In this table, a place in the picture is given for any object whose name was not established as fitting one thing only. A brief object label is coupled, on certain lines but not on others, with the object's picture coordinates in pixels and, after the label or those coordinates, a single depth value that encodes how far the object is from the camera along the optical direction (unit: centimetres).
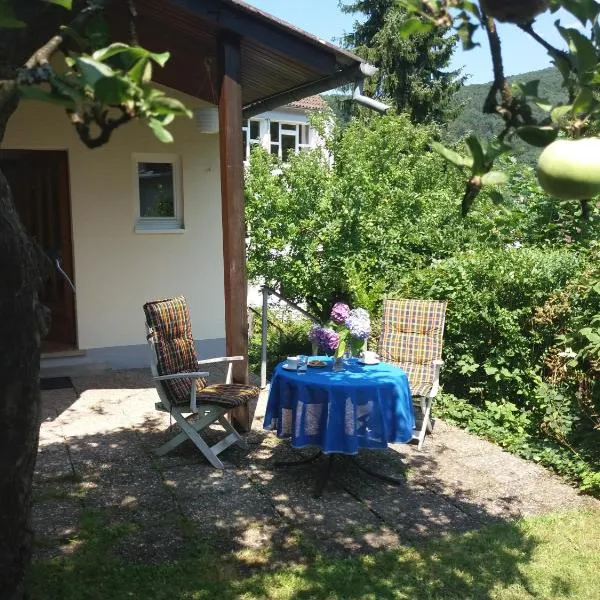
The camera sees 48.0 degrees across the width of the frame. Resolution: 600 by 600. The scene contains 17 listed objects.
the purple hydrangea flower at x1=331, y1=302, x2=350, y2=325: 584
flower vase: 574
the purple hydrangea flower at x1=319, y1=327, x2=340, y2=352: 579
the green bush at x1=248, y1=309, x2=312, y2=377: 957
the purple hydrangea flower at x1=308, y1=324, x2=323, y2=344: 590
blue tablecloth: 510
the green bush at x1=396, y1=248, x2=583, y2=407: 673
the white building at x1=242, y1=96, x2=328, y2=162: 2542
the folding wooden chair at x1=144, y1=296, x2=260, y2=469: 559
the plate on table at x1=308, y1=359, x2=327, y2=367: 584
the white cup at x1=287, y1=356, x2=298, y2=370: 563
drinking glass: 555
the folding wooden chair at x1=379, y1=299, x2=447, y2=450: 666
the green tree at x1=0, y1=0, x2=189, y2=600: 107
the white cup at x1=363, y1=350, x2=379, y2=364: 596
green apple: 114
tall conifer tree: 2678
